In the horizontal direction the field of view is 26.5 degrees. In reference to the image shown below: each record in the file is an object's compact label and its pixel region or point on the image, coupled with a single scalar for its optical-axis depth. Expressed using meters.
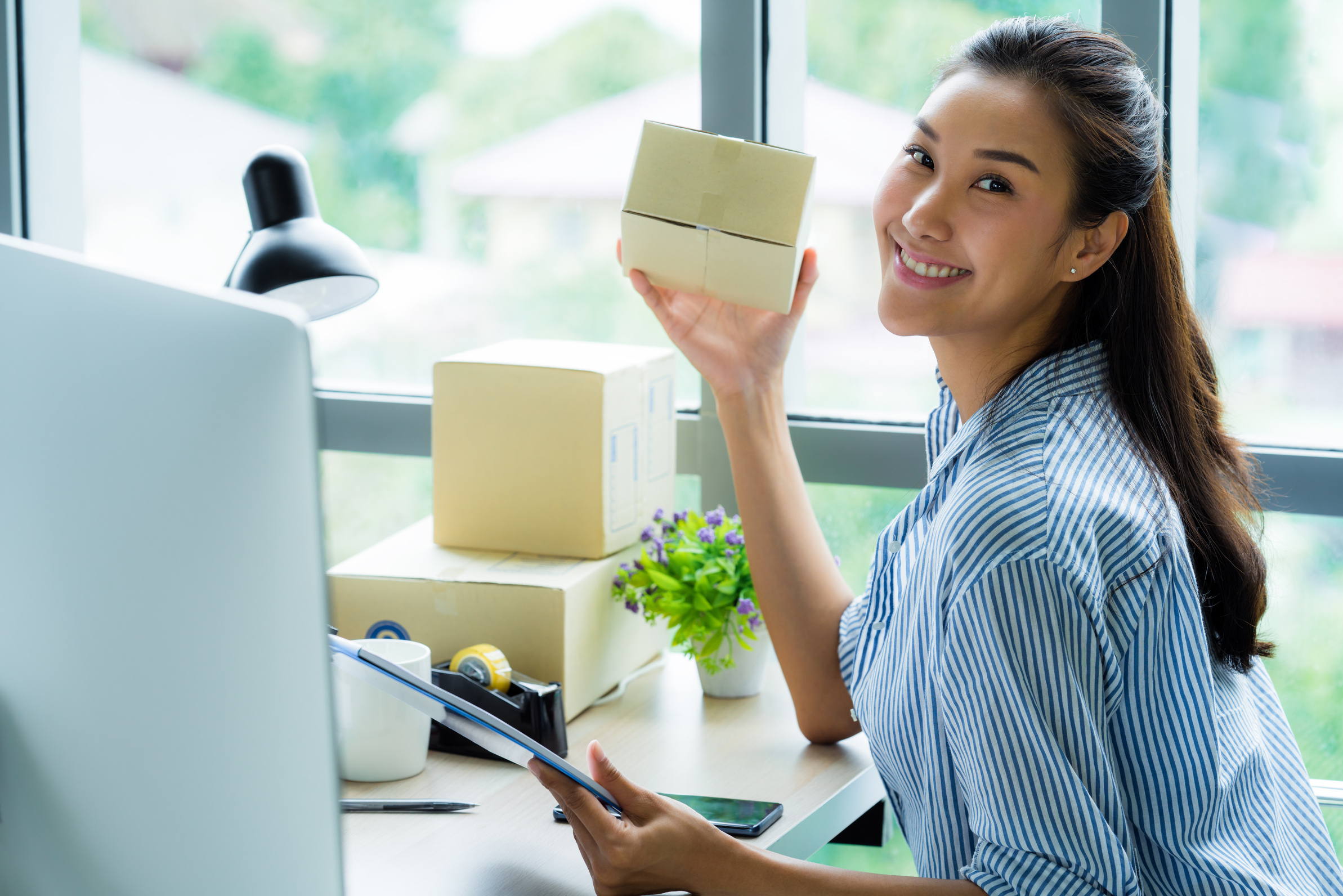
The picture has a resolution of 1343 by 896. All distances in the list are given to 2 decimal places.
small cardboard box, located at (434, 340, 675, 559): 2.36
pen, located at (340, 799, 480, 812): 2.14
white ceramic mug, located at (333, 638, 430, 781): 2.16
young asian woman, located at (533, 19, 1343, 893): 1.94
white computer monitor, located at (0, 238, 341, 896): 1.26
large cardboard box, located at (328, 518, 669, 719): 2.30
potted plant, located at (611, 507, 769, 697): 2.33
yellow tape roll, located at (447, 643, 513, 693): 2.24
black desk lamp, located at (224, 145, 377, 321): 2.20
